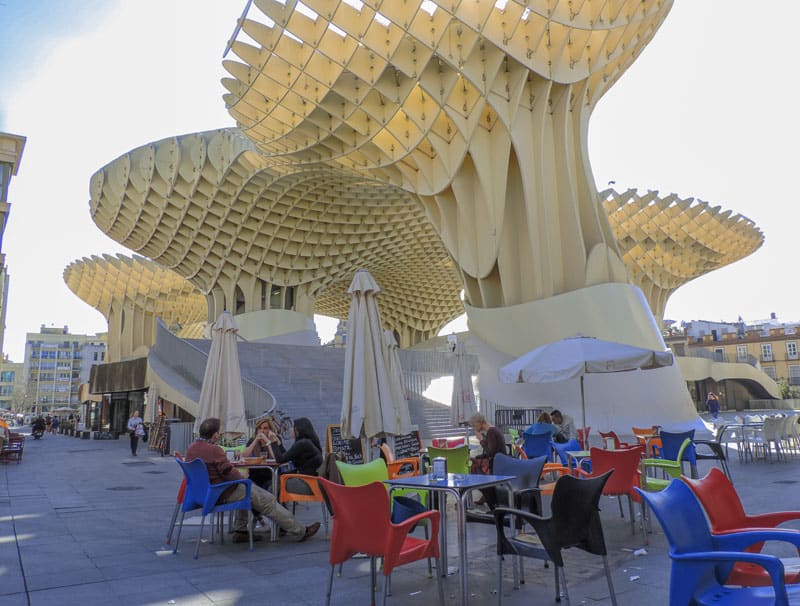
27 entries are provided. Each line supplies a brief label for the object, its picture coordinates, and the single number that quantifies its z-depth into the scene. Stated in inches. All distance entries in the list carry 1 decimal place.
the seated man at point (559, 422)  442.0
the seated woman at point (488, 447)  274.2
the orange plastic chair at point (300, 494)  253.3
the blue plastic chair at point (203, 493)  224.8
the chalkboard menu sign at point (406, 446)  446.0
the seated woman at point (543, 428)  358.9
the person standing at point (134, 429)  709.9
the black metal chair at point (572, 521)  150.4
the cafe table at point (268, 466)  250.5
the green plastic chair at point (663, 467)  245.8
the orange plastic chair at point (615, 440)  358.9
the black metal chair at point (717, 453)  318.0
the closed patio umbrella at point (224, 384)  452.1
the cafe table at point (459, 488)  162.1
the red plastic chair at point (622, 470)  233.8
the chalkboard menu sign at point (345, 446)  414.6
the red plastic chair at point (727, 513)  126.8
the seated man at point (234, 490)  233.8
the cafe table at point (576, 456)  308.8
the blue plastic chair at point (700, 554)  101.7
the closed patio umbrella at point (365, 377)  331.6
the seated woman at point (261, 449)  283.6
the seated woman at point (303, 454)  263.3
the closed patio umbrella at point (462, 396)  627.8
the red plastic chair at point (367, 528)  150.4
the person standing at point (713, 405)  1099.9
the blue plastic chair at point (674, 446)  332.2
